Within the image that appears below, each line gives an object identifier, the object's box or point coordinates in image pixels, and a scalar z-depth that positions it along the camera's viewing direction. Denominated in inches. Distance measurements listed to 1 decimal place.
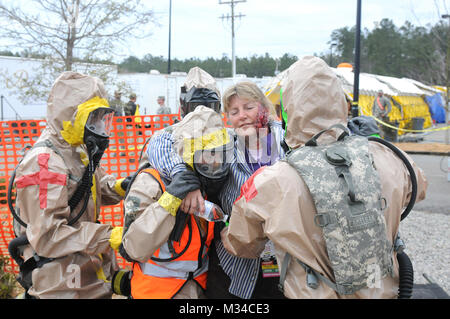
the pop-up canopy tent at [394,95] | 682.9
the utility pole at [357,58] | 309.4
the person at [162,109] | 461.4
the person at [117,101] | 375.2
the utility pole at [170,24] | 943.7
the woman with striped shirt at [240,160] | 87.1
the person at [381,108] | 638.5
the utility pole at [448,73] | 565.0
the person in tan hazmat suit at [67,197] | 92.7
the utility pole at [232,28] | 1017.5
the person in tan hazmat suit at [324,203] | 61.7
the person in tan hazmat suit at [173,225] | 76.0
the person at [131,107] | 403.6
